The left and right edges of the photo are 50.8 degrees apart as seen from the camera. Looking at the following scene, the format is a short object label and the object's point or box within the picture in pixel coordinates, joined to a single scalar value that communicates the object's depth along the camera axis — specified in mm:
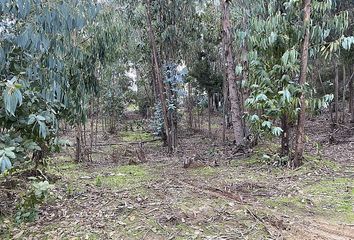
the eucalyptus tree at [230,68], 8664
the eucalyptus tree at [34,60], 3254
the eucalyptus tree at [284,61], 6312
